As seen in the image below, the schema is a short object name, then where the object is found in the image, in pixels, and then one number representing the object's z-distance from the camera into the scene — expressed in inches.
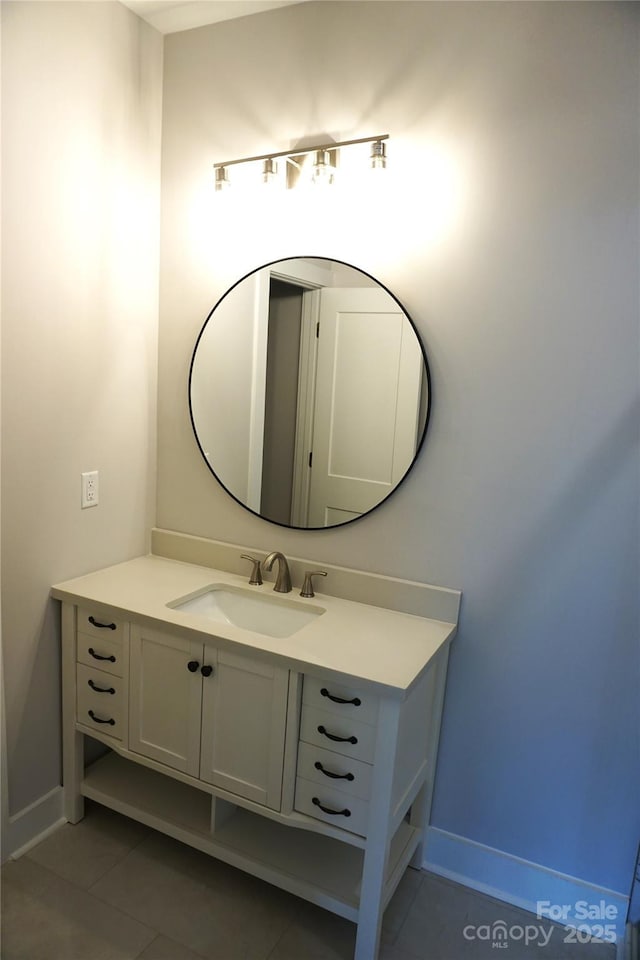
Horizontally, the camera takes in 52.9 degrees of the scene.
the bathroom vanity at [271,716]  64.1
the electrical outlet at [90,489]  82.7
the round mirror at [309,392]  75.5
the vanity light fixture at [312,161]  70.4
